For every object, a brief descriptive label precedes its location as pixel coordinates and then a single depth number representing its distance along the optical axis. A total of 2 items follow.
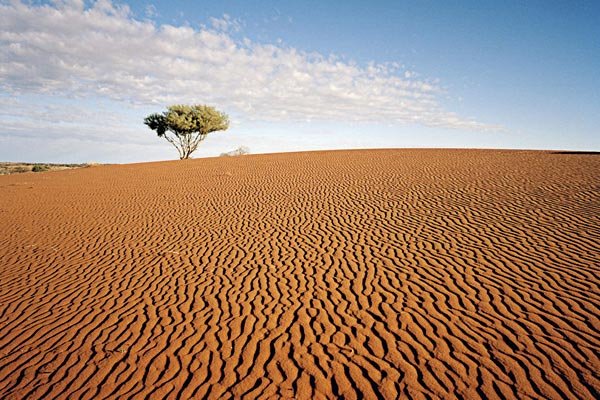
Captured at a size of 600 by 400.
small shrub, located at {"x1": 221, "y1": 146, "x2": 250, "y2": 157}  67.50
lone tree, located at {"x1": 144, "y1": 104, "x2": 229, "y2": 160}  41.12
